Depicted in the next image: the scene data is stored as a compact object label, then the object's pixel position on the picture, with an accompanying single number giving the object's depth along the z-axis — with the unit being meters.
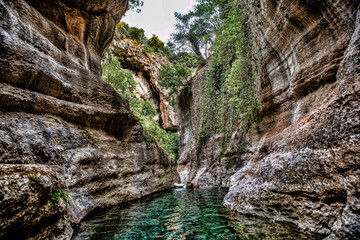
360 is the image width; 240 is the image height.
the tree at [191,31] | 22.30
